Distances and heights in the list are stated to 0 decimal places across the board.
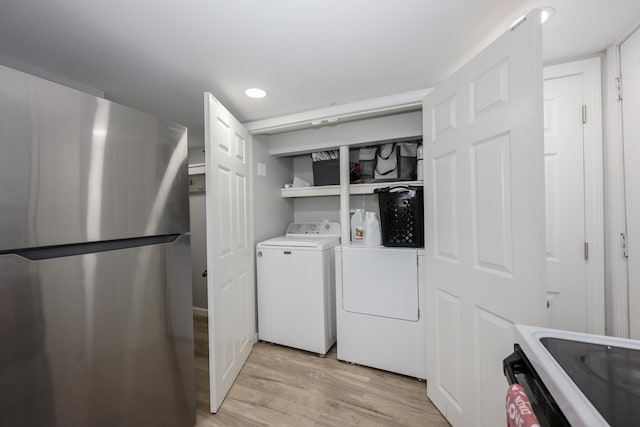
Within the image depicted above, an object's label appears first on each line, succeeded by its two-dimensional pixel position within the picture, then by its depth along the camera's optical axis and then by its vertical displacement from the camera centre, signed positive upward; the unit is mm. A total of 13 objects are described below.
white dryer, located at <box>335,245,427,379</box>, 1791 -772
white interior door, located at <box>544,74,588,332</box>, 1408 +33
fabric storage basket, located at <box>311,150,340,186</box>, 2438 +466
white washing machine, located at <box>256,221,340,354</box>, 2109 -739
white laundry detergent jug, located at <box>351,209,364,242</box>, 2207 -138
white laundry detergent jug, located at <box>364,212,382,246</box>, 2031 -185
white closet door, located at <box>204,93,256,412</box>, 1512 -247
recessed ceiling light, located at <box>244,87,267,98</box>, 1711 +893
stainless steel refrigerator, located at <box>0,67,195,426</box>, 732 -174
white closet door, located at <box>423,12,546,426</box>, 940 -45
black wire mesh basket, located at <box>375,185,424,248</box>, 1764 -32
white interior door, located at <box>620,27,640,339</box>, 1193 +263
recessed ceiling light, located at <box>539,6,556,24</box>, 1034 +873
